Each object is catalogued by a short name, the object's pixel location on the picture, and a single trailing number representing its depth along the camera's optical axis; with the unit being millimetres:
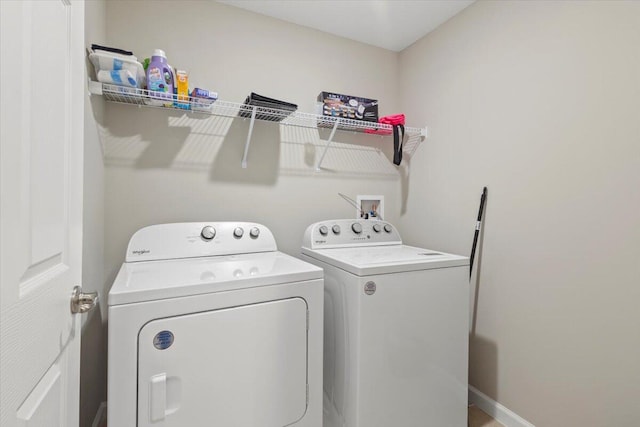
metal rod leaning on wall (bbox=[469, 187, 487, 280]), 1760
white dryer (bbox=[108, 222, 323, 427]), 962
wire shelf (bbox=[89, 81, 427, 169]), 1471
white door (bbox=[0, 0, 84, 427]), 478
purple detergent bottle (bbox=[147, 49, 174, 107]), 1487
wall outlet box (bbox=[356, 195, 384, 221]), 2303
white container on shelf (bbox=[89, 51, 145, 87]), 1312
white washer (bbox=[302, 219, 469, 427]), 1304
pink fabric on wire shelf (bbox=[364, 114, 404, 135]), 2170
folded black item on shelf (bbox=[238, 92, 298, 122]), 1663
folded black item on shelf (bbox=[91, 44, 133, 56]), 1313
